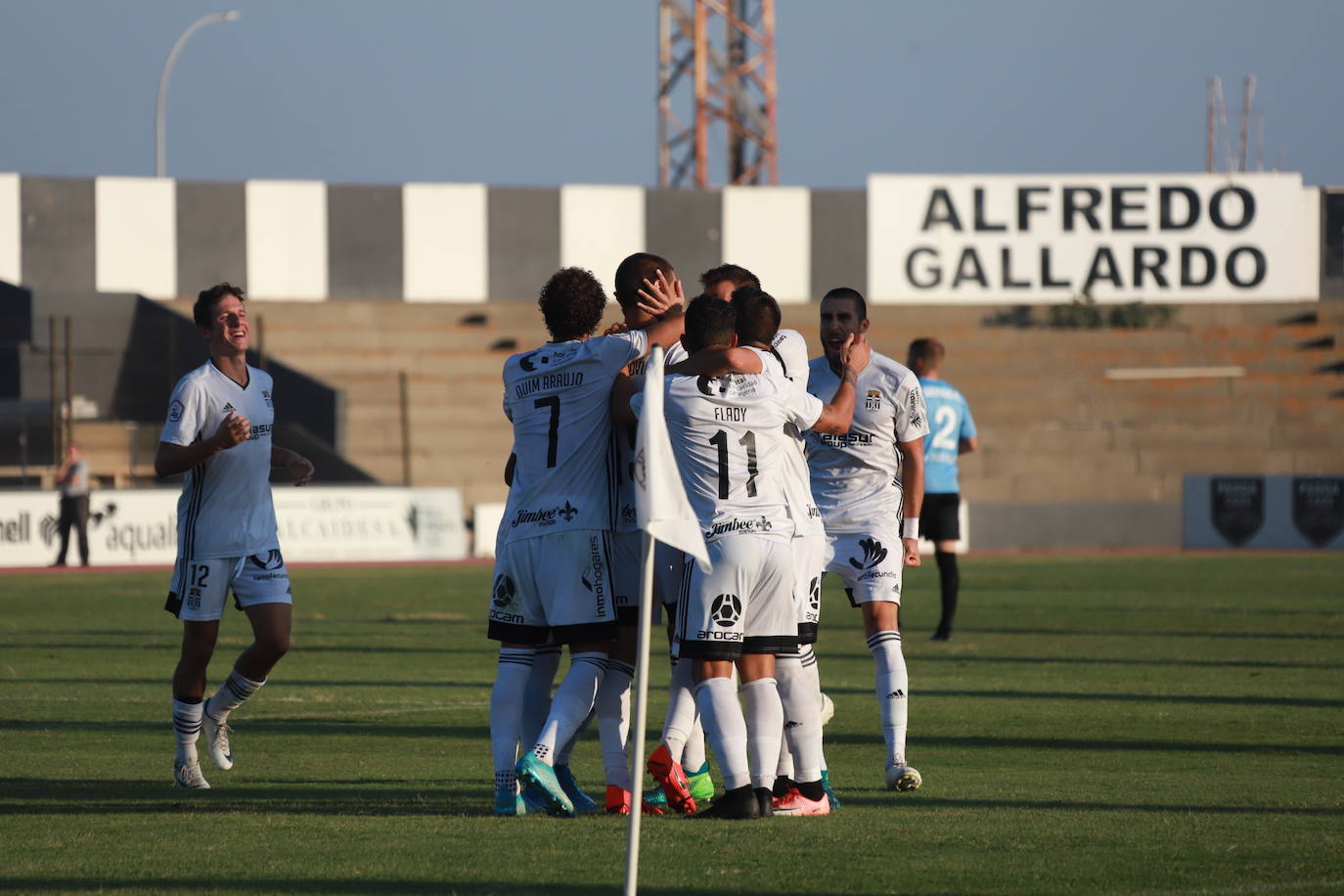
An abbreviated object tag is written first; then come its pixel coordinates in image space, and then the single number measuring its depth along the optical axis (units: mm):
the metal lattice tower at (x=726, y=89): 109312
